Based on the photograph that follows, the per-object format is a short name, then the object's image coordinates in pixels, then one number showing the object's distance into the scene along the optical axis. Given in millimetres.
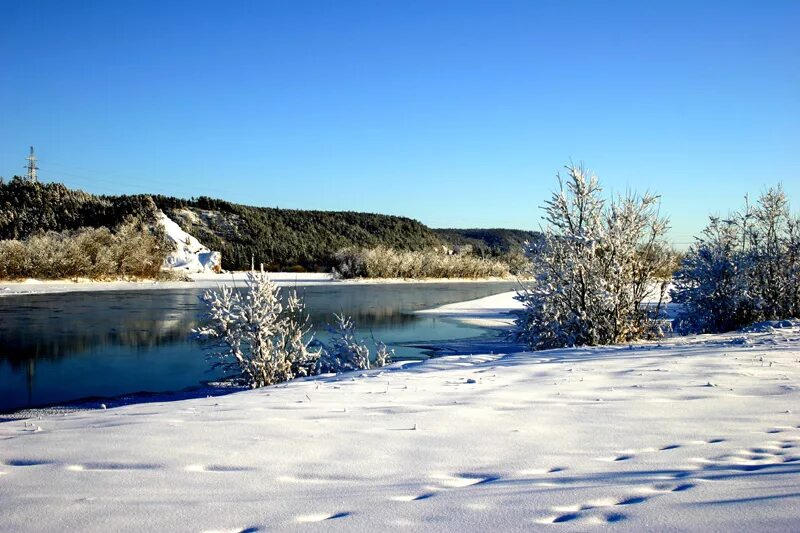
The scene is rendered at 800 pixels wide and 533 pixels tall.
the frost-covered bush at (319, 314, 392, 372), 10812
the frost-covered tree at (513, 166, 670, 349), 12148
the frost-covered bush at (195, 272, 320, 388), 10070
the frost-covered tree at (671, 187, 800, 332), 14875
